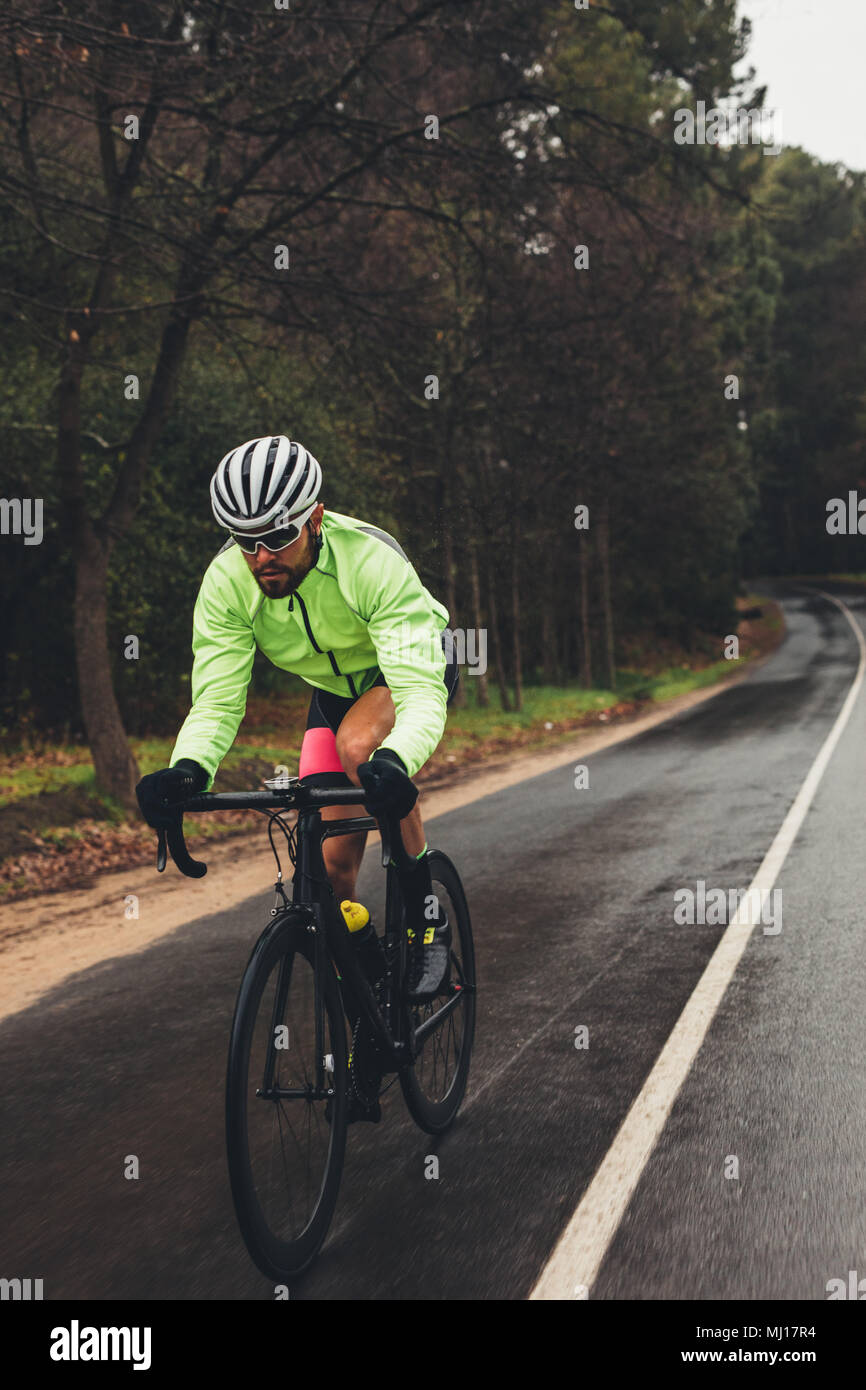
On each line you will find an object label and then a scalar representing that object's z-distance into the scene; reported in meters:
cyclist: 3.22
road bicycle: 3.02
